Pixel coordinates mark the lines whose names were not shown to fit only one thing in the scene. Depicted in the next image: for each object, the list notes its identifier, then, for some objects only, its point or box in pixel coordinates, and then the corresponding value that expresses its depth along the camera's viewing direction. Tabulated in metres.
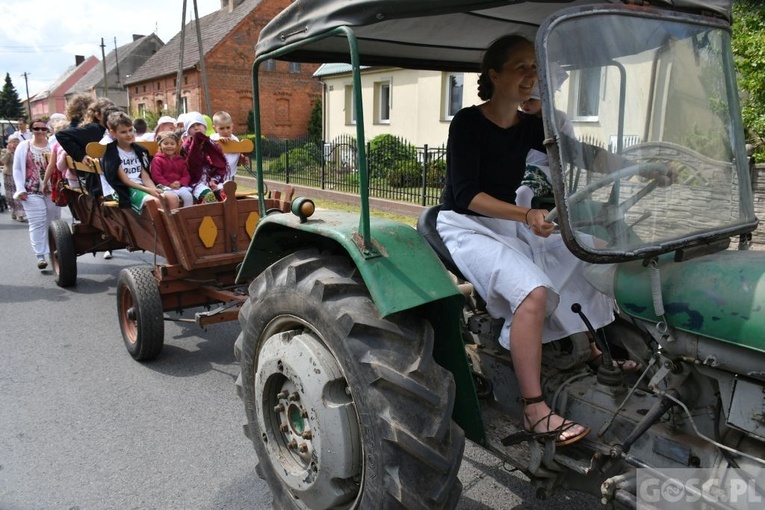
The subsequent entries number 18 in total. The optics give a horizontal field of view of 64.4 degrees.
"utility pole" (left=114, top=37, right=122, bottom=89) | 52.03
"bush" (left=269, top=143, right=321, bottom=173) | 16.85
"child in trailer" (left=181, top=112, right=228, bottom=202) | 6.34
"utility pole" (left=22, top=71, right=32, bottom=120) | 77.56
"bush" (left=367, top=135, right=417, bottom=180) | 14.10
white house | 18.39
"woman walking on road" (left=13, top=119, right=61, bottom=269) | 8.05
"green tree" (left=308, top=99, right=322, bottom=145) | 35.84
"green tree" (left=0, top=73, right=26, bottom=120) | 76.00
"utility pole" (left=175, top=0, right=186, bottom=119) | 20.20
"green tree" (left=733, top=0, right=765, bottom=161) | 7.16
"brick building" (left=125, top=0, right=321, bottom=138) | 35.84
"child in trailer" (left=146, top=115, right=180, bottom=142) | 7.30
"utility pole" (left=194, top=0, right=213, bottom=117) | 21.06
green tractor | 1.98
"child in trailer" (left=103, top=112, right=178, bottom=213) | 5.53
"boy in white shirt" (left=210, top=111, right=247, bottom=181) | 6.60
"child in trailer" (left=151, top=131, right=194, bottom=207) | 6.13
